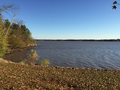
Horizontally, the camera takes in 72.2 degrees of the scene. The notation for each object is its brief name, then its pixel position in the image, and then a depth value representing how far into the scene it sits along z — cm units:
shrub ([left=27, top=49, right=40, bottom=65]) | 1642
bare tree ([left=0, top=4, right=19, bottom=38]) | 1329
